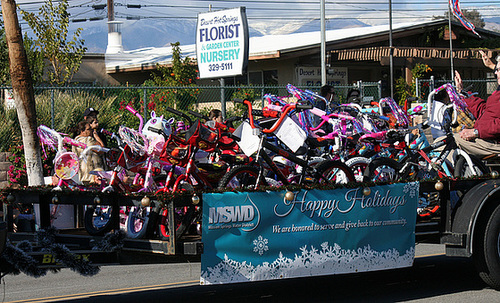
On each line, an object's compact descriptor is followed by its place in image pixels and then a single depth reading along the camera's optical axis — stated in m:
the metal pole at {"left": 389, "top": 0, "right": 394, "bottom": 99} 23.75
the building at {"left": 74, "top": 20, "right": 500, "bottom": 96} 24.61
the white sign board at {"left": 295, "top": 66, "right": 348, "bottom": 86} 25.25
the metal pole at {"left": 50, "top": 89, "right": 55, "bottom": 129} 15.20
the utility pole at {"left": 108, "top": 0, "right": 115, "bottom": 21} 43.88
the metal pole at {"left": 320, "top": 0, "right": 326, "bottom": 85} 19.31
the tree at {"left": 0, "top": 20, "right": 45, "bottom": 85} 21.38
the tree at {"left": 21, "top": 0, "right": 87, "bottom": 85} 20.94
